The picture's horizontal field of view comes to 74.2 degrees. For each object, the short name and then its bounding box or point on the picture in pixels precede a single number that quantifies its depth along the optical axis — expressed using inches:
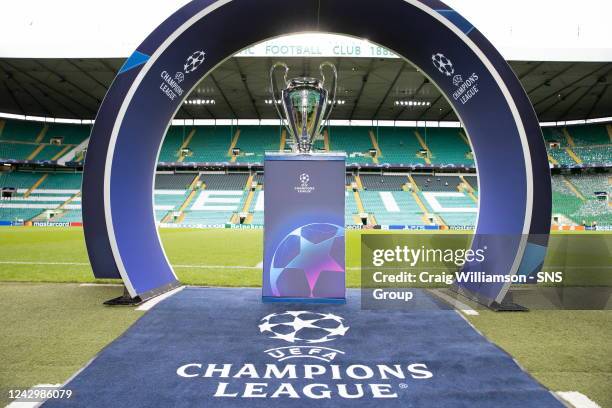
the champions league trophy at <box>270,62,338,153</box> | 184.2
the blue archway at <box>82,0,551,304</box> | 181.8
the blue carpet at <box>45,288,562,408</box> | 94.3
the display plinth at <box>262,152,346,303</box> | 190.7
